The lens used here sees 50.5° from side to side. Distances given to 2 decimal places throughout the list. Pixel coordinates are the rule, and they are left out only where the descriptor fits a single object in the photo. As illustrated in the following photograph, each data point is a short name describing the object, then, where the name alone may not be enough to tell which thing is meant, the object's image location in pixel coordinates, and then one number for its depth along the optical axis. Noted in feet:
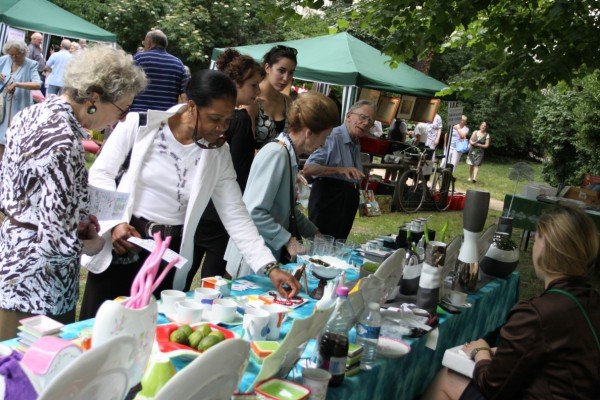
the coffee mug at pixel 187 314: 6.57
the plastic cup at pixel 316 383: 5.66
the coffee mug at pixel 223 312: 6.95
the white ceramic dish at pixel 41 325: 5.24
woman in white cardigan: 7.72
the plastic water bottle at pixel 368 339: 7.00
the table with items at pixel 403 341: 6.12
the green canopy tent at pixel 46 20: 30.55
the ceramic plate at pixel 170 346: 5.68
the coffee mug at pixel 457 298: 9.70
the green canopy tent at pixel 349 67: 28.17
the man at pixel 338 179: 14.17
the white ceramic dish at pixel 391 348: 7.25
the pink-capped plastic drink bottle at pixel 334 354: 6.10
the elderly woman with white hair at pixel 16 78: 24.03
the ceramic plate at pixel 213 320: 6.96
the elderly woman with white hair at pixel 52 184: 5.88
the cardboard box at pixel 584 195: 24.84
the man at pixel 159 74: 19.69
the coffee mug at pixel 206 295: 7.16
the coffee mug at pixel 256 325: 6.56
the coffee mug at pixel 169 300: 6.81
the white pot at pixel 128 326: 4.36
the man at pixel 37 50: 32.22
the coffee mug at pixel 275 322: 6.75
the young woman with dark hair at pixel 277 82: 12.80
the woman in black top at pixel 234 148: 10.57
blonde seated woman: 6.93
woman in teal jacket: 9.34
